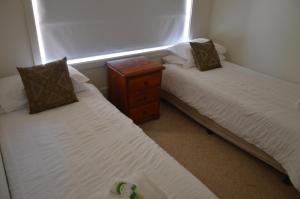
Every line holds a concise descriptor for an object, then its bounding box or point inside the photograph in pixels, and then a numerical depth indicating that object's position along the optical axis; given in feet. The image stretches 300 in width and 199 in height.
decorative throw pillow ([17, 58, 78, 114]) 5.86
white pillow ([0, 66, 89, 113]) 5.83
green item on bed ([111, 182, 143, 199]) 3.48
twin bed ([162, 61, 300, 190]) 5.84
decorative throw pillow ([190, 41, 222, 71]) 8.96
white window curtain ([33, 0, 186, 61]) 7.12
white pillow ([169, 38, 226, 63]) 9.18
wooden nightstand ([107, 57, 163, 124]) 7.61
